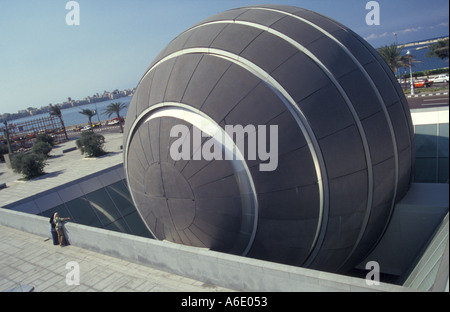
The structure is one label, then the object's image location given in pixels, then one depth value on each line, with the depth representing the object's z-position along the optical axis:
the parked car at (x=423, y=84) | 47.31
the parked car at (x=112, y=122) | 88.05
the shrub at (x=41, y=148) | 40.23
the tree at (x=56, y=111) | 69.53
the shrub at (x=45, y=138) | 50.76
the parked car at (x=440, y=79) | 47.58
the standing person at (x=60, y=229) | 13.09
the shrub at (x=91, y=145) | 34.84
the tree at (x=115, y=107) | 64.61
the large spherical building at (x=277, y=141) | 7.82
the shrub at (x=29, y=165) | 28.55
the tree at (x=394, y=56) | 45.47
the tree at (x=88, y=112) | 67.56
